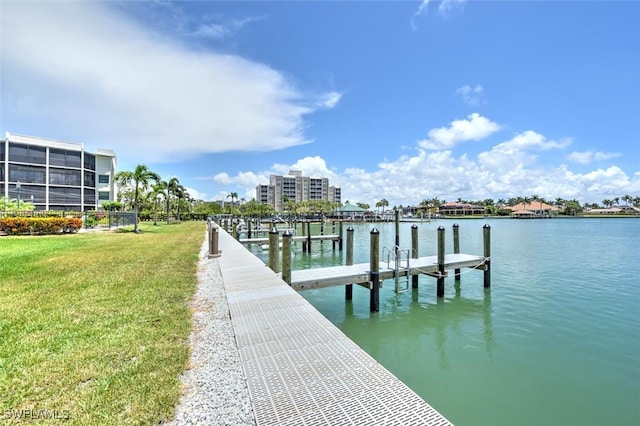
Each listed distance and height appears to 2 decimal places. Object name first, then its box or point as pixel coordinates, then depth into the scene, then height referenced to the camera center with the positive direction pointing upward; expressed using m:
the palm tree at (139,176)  28.20 +3.52
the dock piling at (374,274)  9.52 -1.78
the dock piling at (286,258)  8.28 -1.10
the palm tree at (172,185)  48.79 +4.74
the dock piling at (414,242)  12.99 -1.11
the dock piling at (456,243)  13.49 -1.21
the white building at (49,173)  48.72 +7.07
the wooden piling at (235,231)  23.08 -1.17
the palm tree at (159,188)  43.18 +3.94
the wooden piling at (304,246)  24.43 -2.36
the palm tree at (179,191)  52.31 +4.23
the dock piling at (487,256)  12.34 -1.59
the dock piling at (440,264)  11.23 -1.73
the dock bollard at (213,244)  12.54 -1.12
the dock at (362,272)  9.01 -1.79
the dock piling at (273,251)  9.28 -1.03
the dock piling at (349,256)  10.82 -1.63
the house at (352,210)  73.56 +1.06
